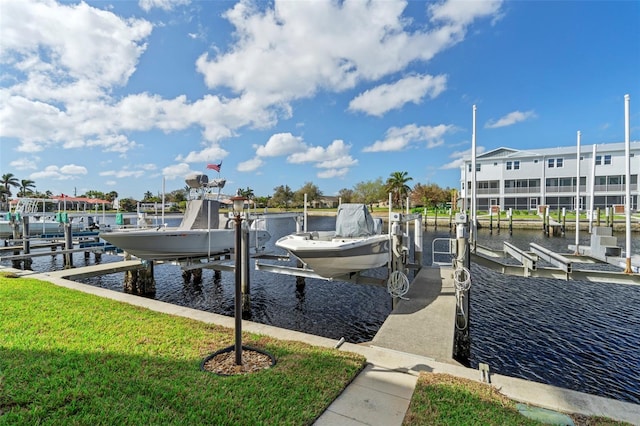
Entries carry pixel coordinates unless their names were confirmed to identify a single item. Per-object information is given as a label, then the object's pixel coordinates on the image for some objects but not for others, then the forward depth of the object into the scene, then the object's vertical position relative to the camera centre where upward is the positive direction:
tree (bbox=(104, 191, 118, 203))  68.25 +3.64
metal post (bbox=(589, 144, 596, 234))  11.29 +1.04
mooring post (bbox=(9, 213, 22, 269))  17.70 -1.22
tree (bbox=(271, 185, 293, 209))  91.89 +4.62
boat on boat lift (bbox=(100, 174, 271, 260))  9.62 -0.79
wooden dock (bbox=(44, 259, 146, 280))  10.90 -2.16
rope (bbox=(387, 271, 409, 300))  8.16 -1.92
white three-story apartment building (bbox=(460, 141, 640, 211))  37.41 +4.41
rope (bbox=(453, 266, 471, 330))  7.22 -1.80
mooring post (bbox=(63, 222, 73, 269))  14.80 -1.29
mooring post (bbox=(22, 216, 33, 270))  15.06 -1.16
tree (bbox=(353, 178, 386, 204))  74.81 +4.91
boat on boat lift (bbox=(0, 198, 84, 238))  19.77 -0.69
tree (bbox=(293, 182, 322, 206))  87.62 +5.12
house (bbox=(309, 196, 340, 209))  91.38 +2.55
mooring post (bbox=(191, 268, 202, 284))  14.53 -3.02
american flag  10.03 +1.43
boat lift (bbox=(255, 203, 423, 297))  8.23 -1.61
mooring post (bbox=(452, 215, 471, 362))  7.27 -1.92
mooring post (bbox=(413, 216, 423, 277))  11.13 -1.15
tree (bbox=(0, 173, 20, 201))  65.12 +6.28
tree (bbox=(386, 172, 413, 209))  65.50 +5.90
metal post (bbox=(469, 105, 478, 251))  9.81 +0.55
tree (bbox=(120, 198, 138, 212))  60.42 +1.54
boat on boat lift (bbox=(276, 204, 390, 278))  8.20 -0.91
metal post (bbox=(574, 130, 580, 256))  12.07 +1.65
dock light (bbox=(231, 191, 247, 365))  4.61 -0.97
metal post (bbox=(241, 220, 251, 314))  10.35 -2.31
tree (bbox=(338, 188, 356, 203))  79.32 +4.46
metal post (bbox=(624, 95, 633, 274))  7.55 +0.69
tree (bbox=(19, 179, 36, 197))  65.44 +5.44
